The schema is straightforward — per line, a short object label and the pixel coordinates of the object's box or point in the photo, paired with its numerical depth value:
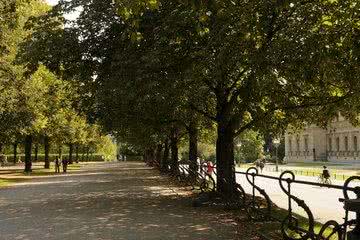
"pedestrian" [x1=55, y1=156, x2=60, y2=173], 51.38
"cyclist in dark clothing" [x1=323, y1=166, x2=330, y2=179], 34.06
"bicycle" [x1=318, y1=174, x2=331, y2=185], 35.40
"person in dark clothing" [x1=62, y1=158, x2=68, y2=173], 51.92
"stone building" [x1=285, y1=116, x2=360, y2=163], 89.00
